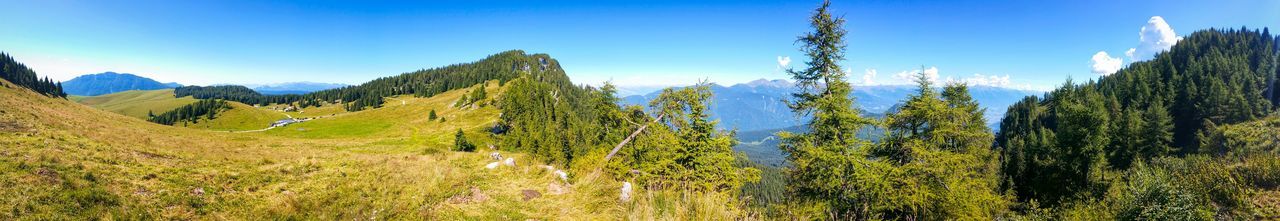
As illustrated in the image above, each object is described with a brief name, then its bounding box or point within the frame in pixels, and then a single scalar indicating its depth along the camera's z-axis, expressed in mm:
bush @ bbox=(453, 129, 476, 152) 56719
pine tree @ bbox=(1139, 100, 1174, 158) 67125
